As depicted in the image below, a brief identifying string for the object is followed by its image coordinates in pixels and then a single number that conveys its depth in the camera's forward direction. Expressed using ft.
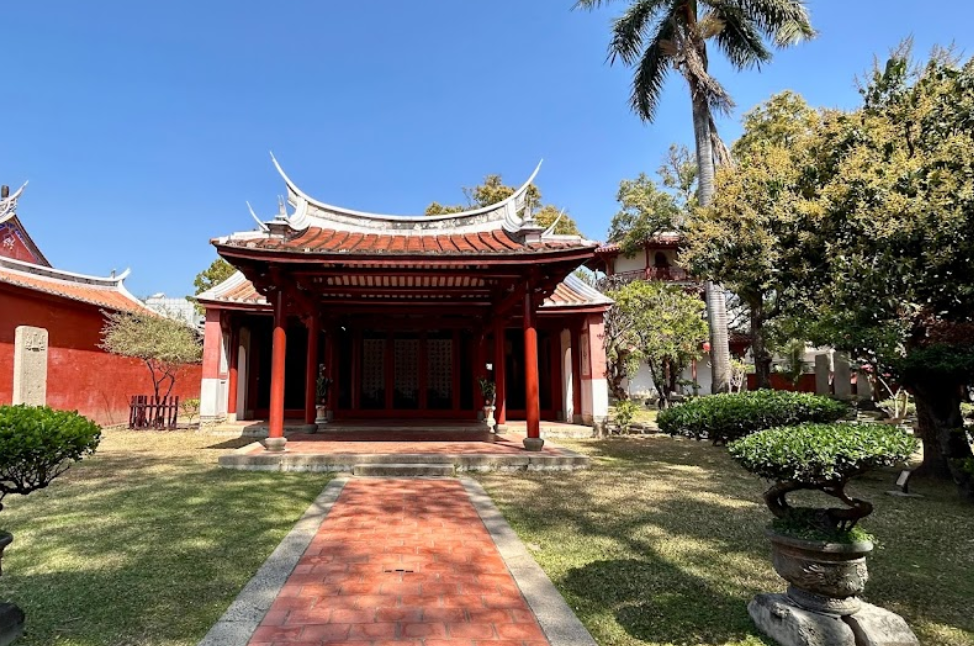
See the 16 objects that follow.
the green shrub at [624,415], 39.06
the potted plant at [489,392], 35.63
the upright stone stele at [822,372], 61.67
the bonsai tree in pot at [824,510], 8.13
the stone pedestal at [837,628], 8.20
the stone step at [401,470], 23.13
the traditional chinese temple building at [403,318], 24.97
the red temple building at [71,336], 37.91
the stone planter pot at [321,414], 37.99
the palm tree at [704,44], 41.78
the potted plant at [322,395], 37.11
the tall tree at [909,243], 18.81
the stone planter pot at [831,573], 8.36
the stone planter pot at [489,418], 36.09
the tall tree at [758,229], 24.14
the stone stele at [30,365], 37.55
